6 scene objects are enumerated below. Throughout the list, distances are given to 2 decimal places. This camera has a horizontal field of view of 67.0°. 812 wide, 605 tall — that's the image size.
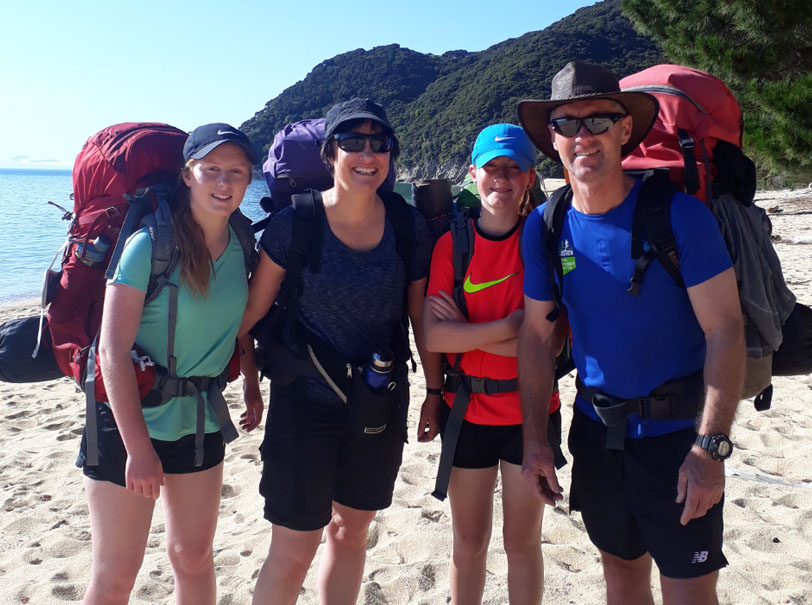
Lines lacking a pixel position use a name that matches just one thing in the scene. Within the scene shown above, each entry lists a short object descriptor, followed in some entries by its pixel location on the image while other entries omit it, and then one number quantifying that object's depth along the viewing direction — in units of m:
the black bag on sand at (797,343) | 2.13
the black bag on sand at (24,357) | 2.42
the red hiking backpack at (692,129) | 2.05
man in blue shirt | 1.92
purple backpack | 2.75
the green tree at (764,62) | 8.10
